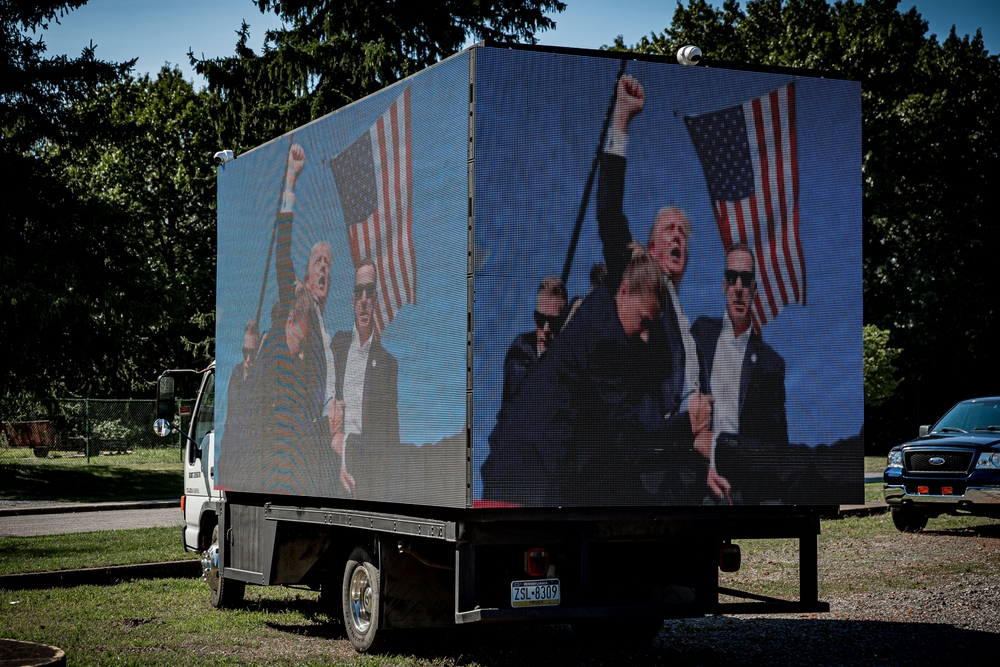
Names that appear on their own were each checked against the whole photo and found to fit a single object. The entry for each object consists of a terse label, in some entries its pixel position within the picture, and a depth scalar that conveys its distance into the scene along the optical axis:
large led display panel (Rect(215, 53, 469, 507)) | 7.02
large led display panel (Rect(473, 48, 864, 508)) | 6.86
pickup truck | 16.34
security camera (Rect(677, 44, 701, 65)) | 7.43
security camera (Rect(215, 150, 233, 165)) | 10.78
